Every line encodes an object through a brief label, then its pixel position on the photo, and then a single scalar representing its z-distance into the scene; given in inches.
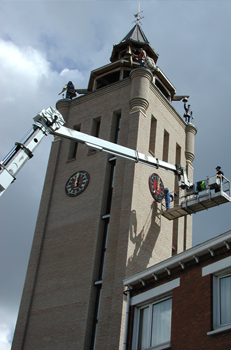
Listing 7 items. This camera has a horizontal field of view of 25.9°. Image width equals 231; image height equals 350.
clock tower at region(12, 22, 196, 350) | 1199.6
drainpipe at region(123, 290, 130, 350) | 822.7
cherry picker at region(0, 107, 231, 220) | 828.6
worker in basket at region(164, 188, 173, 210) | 1413.1
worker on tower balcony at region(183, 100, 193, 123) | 1796.3
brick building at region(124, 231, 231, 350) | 700.0
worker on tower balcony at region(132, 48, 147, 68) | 1662.8
